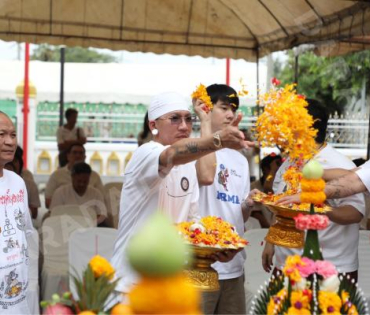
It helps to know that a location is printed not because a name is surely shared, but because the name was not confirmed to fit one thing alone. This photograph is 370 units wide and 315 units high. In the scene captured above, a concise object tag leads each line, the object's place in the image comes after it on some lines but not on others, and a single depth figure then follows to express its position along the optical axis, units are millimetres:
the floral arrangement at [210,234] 2598
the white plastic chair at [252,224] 6340
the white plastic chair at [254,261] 5383
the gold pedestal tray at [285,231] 2924
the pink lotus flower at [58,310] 1723
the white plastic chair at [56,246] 5512
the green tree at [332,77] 22141
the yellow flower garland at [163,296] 1409
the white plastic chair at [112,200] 7044
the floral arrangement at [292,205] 2922
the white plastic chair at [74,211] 6445
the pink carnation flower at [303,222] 2006
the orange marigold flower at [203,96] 3061
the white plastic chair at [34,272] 4992
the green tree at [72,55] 33250
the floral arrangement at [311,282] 2002
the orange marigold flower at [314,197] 2072
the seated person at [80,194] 7055
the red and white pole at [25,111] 17453
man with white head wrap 2711
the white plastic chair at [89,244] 5645
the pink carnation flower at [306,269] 1999
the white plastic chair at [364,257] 5359
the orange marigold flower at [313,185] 2072
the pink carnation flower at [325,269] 2002
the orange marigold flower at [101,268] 1700
